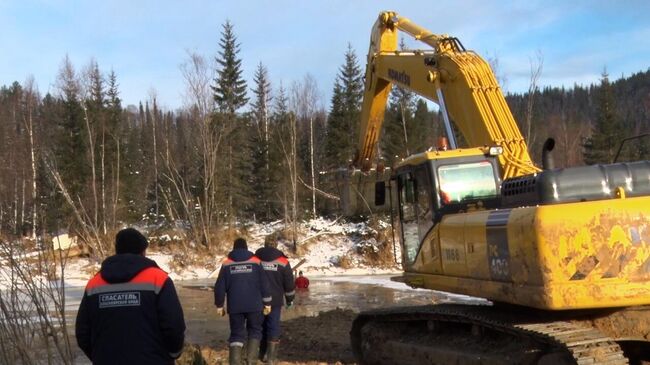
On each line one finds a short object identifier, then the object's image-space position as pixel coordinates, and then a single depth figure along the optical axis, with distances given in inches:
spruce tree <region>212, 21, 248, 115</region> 1718.8
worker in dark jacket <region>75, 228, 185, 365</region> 175.9
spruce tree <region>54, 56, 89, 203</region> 1581.0
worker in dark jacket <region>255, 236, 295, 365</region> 344.8
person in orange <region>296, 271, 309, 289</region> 780.0
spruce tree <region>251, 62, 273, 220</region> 1705.2
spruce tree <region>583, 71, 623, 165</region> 1801.2
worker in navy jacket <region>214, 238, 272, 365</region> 322.7
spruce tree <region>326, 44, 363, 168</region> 1734.7
